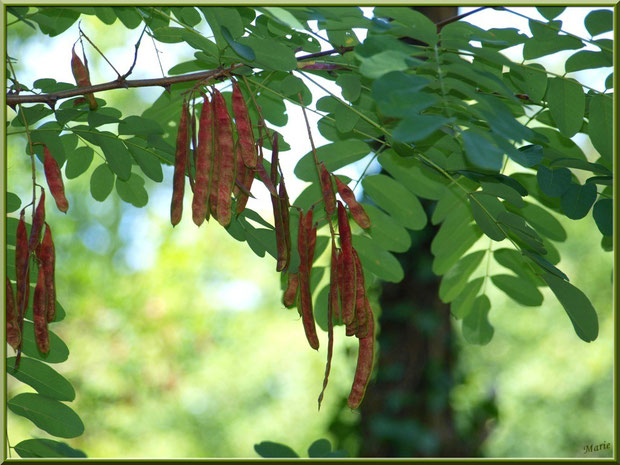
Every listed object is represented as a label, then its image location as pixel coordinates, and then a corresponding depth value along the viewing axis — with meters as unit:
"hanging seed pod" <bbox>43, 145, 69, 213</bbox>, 1.52
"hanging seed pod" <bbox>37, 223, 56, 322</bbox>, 1.50
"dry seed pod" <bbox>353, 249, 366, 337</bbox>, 1.49
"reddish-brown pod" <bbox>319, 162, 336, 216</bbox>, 1.51
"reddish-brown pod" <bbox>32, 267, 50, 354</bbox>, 1.50
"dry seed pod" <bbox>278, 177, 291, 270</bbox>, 1.50
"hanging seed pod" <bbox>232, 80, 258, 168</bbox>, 1.50
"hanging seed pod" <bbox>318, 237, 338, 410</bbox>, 1.49
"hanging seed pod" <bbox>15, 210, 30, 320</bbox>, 1.49
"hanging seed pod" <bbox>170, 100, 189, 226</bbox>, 1.49
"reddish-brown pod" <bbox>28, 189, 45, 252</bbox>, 1.49
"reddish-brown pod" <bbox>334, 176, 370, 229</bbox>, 1.53
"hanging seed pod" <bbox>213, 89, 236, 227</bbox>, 1.49
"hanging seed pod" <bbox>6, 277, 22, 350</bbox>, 1.52
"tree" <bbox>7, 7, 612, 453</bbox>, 1.45
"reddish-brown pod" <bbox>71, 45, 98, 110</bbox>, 1.60
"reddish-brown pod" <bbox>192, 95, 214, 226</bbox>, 1.49
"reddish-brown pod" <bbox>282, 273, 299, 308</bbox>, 1.54
